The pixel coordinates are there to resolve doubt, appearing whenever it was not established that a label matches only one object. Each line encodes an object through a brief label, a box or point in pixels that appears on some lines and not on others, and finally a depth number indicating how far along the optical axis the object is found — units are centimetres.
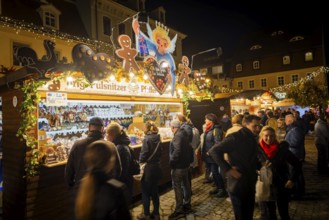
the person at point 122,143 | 414
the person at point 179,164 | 501
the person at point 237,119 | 471
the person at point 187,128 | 528
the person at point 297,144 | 578
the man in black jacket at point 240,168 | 336
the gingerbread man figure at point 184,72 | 805
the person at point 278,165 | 375
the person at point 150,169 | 475
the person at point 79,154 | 349
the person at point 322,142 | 729
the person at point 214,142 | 634
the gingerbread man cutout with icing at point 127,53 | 568
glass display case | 521
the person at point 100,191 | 191
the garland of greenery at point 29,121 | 443
